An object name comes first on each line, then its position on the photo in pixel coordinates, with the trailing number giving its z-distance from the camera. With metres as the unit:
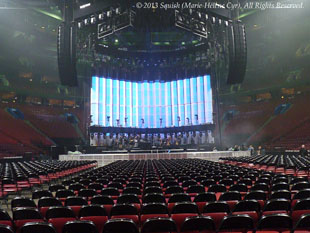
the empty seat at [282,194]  4.77
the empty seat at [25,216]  3.84
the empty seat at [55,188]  6.90
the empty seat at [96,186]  6.85
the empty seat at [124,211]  4.03
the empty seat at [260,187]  5.73
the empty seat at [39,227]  2.83
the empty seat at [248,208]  3.92
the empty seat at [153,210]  4.08
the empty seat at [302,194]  4.75
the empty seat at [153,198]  4.91
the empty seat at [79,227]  2.86
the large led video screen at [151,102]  35.47
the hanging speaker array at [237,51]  16.27
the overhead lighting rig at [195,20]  20.50
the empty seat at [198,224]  3.02
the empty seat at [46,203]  4.75
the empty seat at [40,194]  5.67
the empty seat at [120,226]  2.89
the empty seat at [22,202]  4.70
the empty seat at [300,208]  3.93
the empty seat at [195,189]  6.32
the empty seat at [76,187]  6.95
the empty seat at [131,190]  5.98
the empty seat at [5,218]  3.67
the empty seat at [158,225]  2.93
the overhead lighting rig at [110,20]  20.45
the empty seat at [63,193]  5.95
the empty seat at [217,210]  3.95
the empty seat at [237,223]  3.01
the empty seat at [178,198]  4.89
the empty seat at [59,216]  3.91
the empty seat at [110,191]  5.91
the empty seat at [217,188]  6.14
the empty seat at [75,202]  4.74
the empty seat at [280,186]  5.72
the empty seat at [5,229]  2.79
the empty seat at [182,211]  4.01
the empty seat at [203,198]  4.93
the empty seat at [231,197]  4.80
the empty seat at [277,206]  3.93
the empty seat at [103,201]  4.71
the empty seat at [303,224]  3.02
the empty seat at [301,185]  5.87
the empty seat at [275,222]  3.01
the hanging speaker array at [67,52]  15.72
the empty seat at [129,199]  4.93
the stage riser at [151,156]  23.02
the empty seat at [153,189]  5.88
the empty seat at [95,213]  3.93
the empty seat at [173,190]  6.22
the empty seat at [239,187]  6.10
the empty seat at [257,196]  4.79
